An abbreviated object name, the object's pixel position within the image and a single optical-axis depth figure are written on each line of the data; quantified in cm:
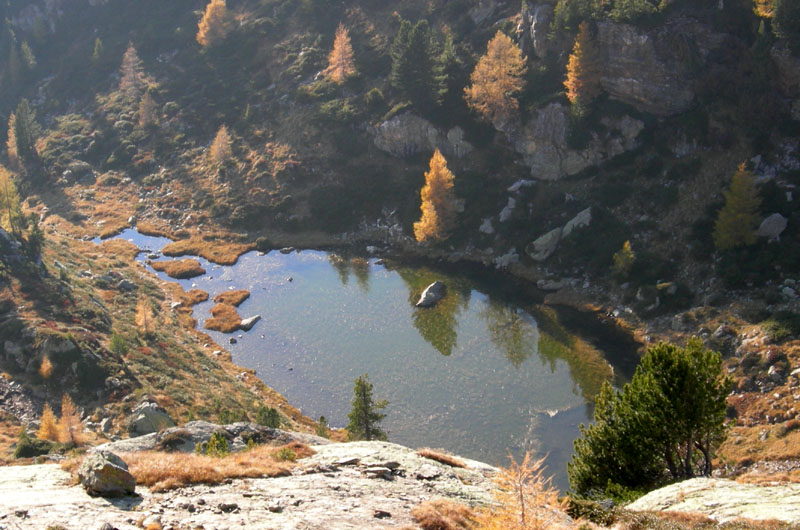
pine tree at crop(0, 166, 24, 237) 7693
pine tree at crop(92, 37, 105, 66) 13588
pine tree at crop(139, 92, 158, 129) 11650
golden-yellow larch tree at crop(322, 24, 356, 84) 10550
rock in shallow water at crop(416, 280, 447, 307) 7262
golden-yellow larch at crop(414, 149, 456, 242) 8069
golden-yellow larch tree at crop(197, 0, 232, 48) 12777
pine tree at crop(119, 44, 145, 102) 12562
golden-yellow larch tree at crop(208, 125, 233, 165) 10338
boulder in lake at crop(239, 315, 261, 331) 7325
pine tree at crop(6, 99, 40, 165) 11294
